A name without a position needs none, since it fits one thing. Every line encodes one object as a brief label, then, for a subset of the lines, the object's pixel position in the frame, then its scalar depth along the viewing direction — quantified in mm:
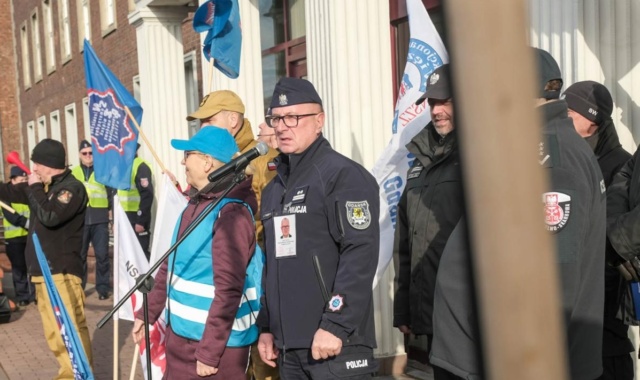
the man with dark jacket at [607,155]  3738
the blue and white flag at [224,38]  6090
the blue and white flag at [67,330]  5258
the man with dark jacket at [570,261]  2590
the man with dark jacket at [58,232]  6539
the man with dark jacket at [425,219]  3455
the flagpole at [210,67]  5587
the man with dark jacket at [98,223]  12148
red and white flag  5980
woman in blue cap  3912
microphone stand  3783
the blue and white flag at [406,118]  4906
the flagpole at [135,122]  5844
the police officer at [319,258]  3402
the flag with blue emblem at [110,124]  6688
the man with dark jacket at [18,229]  12312
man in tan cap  4824
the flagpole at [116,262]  5914
